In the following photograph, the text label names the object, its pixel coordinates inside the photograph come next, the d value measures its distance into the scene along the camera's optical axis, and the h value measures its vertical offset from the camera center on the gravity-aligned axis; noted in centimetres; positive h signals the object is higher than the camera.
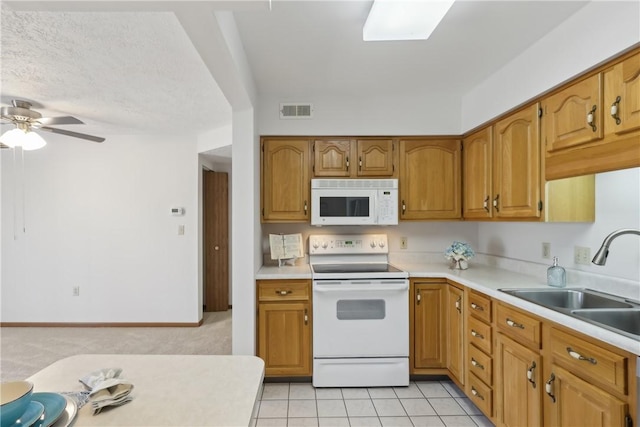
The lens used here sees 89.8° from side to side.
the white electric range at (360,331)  253 -94
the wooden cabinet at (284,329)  258 -94
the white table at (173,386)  74 -47
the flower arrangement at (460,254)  270 -36
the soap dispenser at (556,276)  195 -40
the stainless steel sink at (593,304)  151 -49
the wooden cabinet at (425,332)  260 -97
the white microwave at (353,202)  289 +9
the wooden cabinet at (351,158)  294 +50
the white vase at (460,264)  272 -45
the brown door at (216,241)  470 -42
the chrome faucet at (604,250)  151 -19
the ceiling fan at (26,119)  250 +75
